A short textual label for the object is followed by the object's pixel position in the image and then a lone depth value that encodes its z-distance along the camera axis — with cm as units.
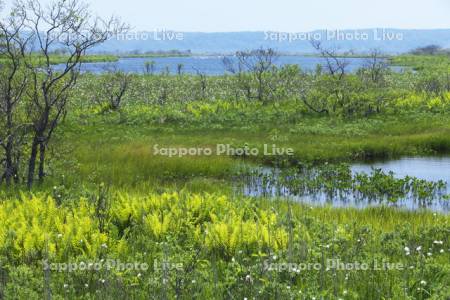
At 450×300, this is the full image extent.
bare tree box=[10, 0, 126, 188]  1575
